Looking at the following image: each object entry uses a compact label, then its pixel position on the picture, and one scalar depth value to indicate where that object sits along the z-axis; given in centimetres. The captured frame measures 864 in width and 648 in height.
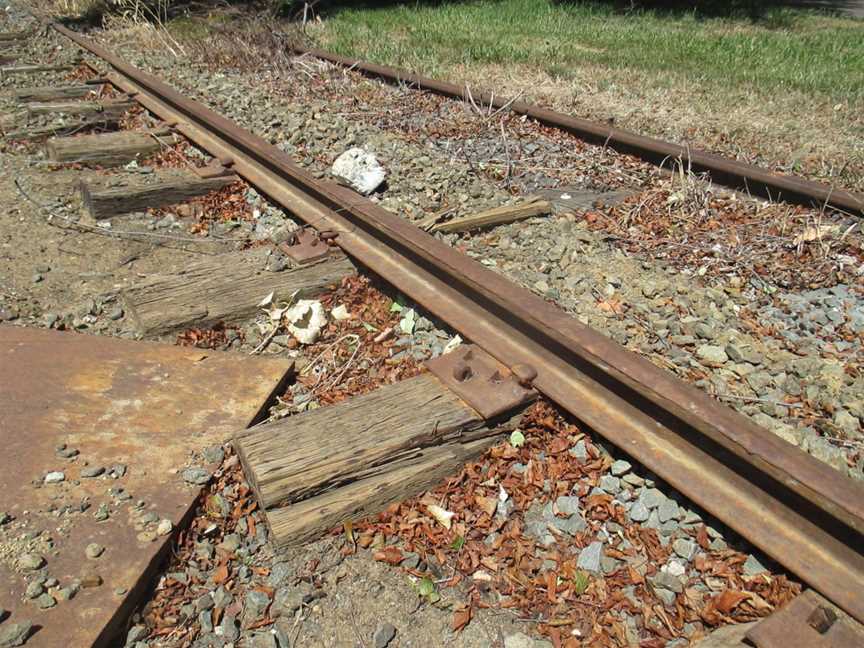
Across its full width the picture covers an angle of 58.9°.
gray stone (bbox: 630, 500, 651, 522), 201
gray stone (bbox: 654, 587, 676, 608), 181
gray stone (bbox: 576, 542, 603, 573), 191
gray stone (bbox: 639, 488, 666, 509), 203
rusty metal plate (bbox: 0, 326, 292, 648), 173
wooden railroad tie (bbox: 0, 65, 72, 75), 760
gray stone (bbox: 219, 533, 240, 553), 195
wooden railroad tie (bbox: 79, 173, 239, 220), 389
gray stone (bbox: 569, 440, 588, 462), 219
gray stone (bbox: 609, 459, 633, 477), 211
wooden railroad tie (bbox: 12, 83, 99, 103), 655
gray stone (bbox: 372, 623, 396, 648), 174
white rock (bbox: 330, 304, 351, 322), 298
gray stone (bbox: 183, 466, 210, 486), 206
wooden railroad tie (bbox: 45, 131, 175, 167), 477
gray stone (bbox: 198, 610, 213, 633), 176
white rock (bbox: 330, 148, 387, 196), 395
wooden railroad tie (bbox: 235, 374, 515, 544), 193
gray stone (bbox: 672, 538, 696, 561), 191
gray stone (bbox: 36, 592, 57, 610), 167
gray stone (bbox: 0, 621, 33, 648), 158
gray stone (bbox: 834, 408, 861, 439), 220
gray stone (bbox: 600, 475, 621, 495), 209
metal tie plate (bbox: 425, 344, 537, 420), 224
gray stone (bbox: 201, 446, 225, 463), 214
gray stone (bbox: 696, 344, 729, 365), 251
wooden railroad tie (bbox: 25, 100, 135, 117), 576
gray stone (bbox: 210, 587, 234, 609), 182
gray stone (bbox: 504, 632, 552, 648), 174
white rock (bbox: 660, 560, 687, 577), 188
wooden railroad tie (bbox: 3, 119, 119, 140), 521
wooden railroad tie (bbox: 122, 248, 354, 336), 283
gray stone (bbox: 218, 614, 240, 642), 175
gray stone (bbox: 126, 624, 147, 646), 171
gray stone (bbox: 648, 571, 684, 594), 184
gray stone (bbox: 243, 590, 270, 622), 180
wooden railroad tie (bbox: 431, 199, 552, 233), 351
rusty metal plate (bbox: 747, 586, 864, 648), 159
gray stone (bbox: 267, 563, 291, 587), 187
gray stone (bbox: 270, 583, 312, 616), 181
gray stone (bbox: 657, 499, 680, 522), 199
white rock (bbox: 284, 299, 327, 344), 286
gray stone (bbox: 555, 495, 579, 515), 205
